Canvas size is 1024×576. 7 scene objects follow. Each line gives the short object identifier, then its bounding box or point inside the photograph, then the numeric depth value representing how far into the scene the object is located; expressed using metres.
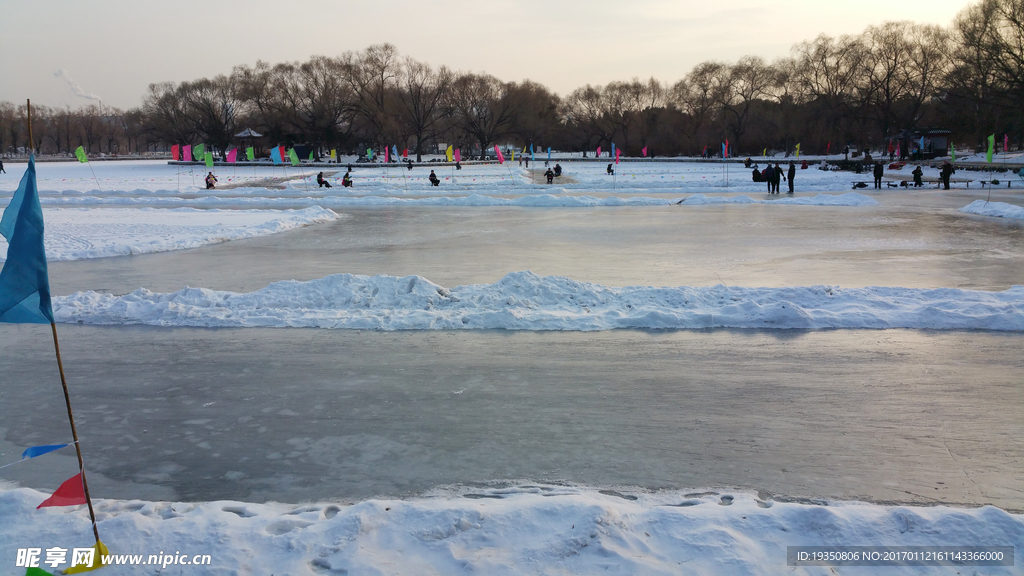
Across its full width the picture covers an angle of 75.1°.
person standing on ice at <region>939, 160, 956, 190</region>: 33.59
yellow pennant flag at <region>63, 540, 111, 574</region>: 3.75
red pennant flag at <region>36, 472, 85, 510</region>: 3.88
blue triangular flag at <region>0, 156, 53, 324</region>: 3.65
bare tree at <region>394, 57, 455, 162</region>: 94.25
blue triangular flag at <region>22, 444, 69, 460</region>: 3.83
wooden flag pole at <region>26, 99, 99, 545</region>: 3.73
